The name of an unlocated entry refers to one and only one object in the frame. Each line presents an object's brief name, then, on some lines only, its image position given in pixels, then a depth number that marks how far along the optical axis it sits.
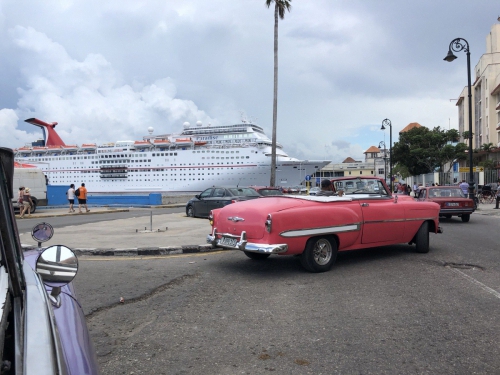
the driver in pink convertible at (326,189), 7.14
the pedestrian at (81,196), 19.80
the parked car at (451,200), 13.95
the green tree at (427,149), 42.28
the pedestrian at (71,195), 20.62
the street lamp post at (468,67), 17.66
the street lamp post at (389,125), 35.31
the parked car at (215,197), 15.27
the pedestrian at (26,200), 18.14
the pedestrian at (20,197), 18.55
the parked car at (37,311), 1.29
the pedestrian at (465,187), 21.81
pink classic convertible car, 5.71
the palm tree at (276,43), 24.70
